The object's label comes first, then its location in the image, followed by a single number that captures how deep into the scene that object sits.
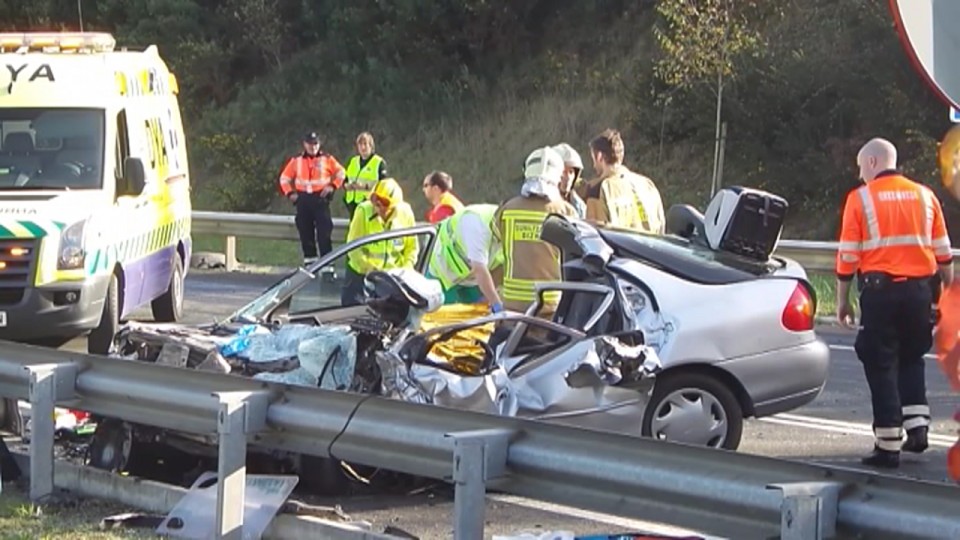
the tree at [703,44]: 29.44
